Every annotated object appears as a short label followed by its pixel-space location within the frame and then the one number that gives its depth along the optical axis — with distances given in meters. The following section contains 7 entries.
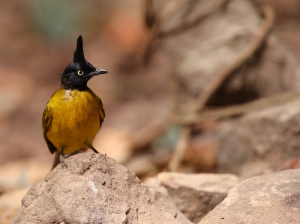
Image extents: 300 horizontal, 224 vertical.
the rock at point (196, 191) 6.26
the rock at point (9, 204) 6.67
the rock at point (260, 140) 8.47
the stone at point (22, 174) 10.96
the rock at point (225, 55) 11.00
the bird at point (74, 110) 6.82
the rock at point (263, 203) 4.58
